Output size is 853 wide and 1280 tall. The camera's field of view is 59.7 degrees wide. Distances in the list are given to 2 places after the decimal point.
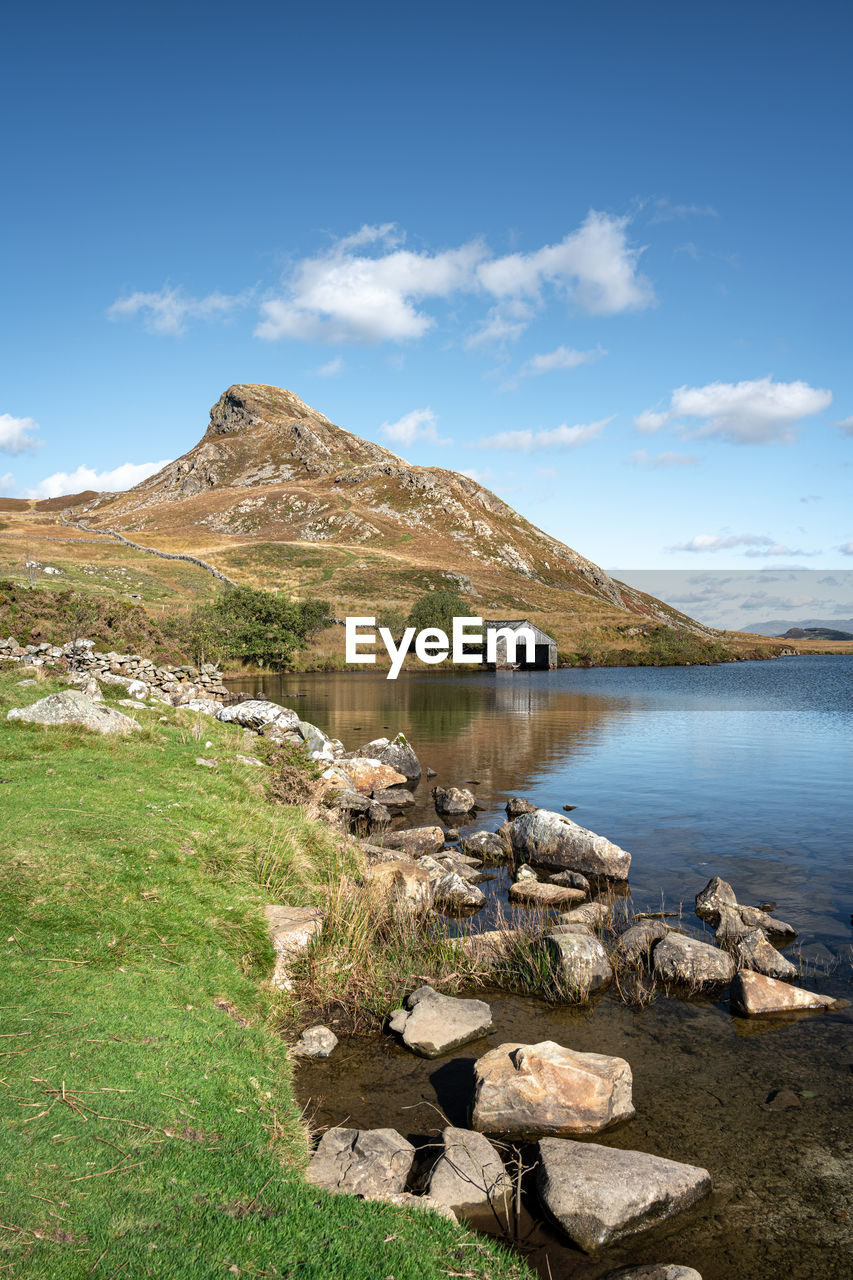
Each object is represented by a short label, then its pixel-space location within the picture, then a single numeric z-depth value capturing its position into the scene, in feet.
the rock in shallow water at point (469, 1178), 24.95
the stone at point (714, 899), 53.98
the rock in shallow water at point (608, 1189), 24.49
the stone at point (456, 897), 55.62
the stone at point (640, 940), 45.75
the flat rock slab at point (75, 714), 64.64
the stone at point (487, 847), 69.00
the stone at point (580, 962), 41.68
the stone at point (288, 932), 39.55
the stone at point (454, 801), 88.53
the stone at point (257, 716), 104.83
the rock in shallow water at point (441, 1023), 35.86
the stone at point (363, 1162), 24.39
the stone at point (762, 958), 44.62
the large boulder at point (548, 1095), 29.94
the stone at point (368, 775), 96.58
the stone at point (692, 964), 43.39
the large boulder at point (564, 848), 63.62
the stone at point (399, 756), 107.24
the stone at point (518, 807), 84.74
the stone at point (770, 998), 40.34
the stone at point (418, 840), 69.92
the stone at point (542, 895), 57.21
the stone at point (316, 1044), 34.78
